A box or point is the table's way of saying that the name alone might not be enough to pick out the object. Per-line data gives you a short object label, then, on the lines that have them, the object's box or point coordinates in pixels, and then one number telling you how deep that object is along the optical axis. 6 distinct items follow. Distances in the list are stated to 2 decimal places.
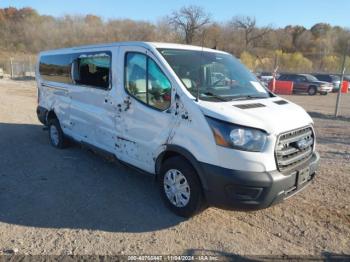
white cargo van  3.24
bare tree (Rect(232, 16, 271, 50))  59.28
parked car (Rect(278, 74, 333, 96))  24.90
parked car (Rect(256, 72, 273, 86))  29.84
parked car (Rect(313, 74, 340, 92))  28.92
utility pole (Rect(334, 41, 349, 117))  10.88
